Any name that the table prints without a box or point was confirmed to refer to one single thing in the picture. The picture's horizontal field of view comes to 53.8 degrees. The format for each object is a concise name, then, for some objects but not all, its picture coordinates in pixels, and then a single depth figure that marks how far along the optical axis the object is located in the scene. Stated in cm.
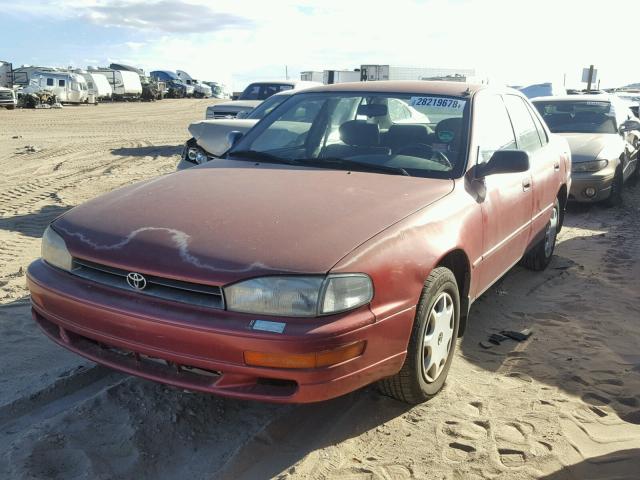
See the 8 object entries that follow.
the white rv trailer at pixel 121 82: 4303
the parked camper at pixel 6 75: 3762
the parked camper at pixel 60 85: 3288
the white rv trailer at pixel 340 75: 2805
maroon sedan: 253
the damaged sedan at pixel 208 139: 757
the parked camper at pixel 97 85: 3800
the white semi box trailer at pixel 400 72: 3065
